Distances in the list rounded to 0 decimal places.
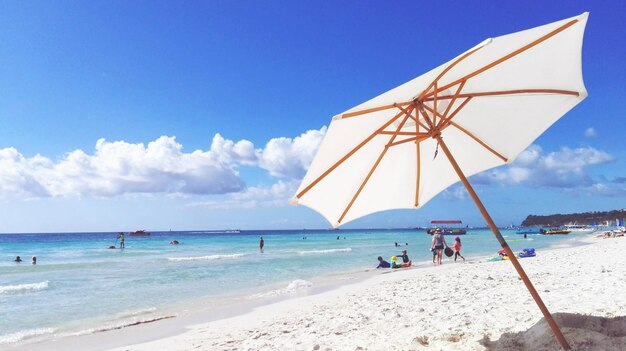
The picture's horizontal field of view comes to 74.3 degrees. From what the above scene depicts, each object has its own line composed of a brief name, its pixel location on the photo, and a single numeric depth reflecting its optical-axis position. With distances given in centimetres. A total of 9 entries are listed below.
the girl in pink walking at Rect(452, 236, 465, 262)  2108
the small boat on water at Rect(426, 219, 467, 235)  9341
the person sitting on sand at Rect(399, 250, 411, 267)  1978
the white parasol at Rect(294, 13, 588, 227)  339
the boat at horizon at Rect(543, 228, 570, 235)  6904
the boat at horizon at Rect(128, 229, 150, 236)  10126
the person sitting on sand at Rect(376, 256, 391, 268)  2033
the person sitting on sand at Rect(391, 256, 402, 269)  1980
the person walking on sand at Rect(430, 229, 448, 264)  1991
